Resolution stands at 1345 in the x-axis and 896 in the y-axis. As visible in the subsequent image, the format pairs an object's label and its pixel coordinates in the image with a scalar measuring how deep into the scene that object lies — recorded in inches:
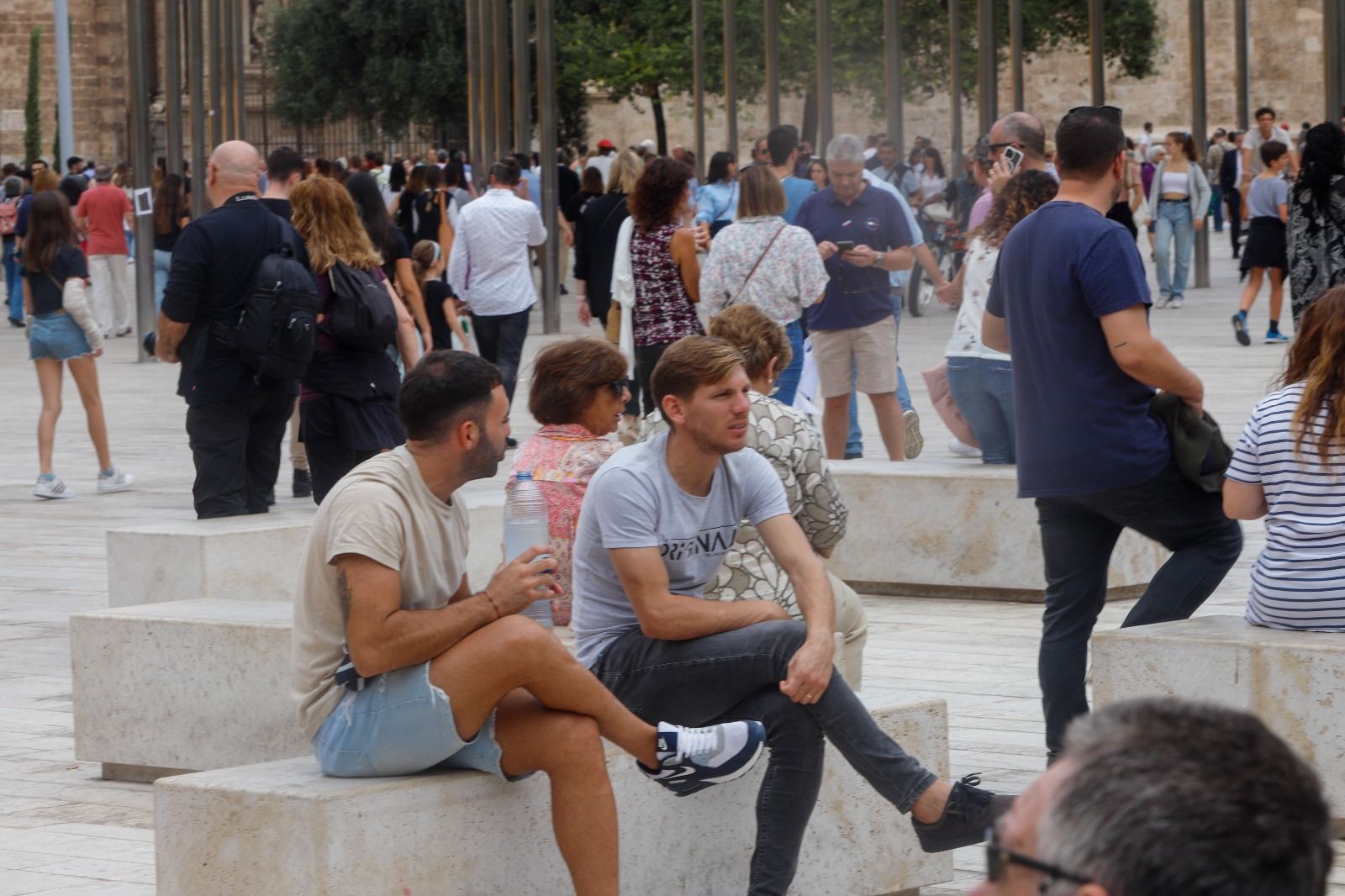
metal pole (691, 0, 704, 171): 1010.7
